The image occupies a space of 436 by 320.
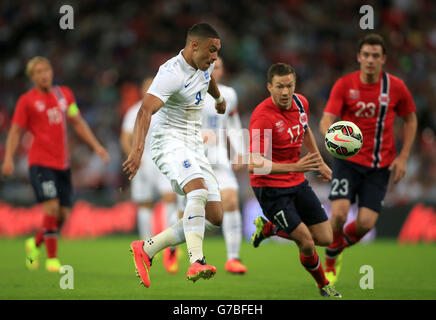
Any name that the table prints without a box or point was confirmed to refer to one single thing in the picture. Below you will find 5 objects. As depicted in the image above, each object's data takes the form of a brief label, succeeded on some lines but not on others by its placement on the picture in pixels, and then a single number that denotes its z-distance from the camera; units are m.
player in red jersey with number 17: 12.58
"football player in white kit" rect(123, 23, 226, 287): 11.66
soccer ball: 12.57
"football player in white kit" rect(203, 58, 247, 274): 17.58
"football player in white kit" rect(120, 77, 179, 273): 20.56
